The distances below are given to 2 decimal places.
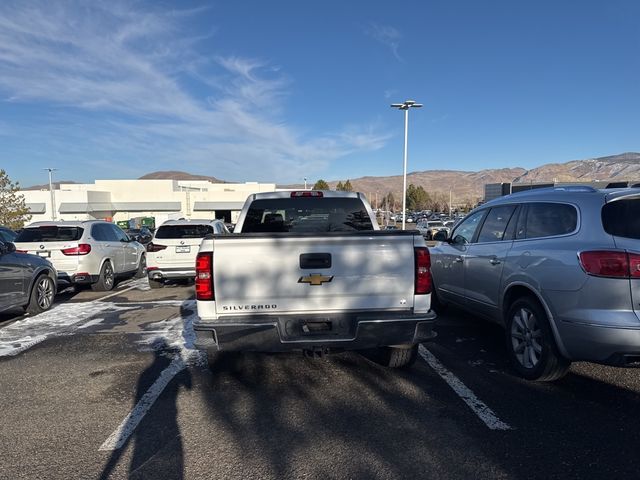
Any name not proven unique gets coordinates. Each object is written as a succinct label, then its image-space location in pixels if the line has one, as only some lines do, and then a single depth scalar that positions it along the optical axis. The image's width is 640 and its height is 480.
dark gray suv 6.72
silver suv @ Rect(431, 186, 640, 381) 3.44
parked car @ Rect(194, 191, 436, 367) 3.66
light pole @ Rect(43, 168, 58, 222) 53.56
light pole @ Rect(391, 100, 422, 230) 27.20
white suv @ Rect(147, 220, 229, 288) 9.89
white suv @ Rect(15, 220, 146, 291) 9.30
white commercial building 57.91
